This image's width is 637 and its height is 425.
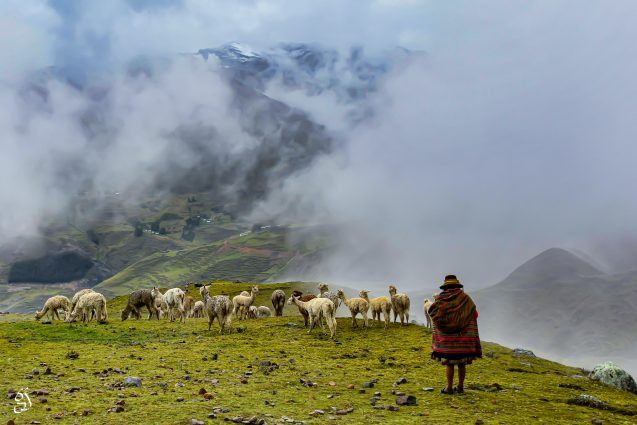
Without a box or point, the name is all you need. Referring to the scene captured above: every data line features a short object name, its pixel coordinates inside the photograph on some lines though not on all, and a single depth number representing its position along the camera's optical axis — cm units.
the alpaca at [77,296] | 4375
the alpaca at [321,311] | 3350
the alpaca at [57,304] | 4551
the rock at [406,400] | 1596
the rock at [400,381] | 1976
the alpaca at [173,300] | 4478
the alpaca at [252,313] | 5291
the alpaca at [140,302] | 4919
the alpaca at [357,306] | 3744
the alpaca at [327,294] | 4384
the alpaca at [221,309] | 3400
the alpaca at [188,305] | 5456
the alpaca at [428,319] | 3703
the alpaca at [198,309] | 5637
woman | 1728
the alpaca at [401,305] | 4053
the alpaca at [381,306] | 3851
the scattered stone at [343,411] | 1470
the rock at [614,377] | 2539
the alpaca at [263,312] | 6254
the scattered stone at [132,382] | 1778
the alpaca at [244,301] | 4647
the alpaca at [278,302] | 5576
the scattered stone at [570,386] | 2228
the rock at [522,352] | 3410
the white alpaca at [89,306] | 4031
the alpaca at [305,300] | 3956
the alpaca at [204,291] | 4827
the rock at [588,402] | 1823
